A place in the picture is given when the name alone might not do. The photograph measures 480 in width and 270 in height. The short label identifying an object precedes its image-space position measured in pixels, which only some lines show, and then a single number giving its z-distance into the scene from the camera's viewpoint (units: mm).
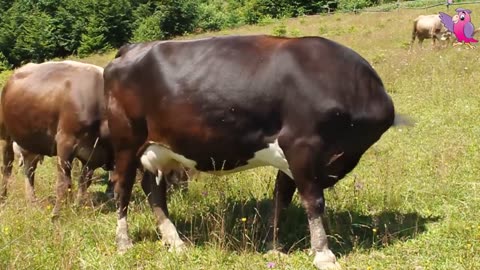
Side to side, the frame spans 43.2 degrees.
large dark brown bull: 4727
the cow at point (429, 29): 23519
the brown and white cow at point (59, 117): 6863
